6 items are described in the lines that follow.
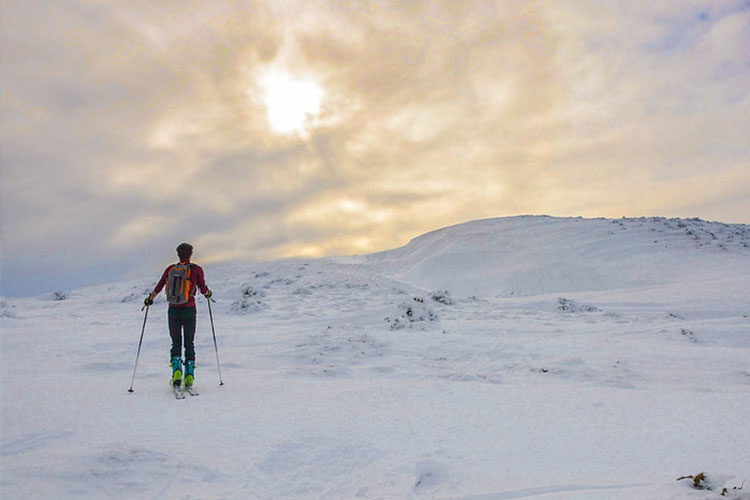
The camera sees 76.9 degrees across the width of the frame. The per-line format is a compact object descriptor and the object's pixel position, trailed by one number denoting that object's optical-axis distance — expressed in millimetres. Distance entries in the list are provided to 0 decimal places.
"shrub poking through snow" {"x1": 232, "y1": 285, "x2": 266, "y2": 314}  14305
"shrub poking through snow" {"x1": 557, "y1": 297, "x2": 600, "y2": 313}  14156
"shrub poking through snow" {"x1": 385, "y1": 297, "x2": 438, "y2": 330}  11500
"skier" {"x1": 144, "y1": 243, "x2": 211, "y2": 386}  6730
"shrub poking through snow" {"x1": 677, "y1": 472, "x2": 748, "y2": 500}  3254
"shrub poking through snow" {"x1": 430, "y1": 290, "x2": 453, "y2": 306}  15656
